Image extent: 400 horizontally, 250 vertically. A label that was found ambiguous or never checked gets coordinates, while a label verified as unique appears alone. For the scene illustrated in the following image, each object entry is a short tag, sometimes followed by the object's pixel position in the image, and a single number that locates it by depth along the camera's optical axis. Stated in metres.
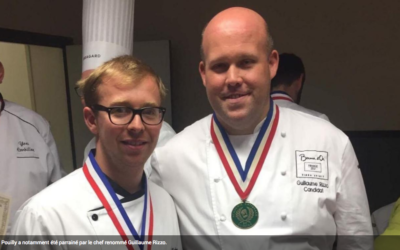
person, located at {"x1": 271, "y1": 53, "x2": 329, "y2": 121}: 2.04
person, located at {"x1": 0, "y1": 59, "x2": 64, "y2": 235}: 1.48
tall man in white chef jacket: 1.07
